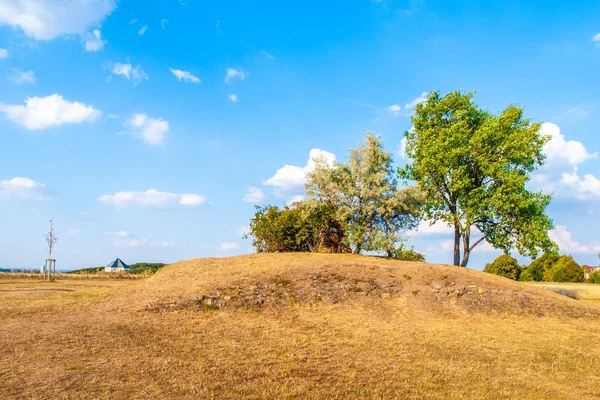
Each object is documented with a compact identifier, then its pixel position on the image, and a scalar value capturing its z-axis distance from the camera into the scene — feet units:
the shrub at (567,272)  204.44
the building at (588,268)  349.20
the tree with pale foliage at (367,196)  91.40
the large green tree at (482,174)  101.45
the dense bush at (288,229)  107.04
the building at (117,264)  271.82
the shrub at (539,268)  233.76
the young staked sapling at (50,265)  132.09
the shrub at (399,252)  90.84
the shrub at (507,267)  209.97
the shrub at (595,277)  203.72
